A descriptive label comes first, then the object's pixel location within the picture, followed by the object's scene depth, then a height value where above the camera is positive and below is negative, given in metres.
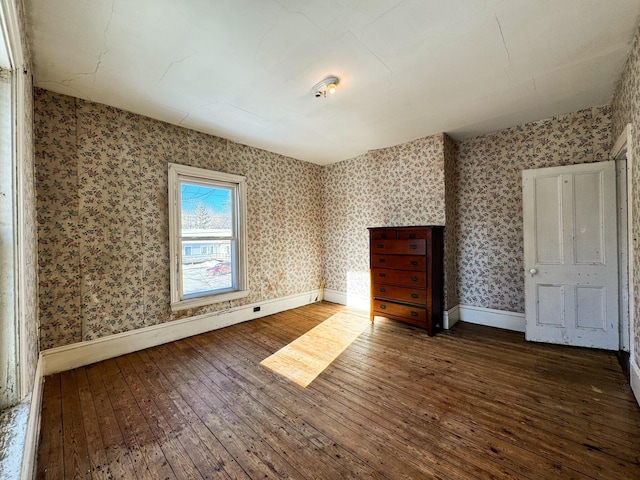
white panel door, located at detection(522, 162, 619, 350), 2.65 -0.22
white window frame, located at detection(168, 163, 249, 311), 3.08 +0.13
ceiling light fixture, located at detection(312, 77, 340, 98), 2.22 +1.38
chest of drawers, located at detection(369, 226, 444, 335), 3.18 -0.48
